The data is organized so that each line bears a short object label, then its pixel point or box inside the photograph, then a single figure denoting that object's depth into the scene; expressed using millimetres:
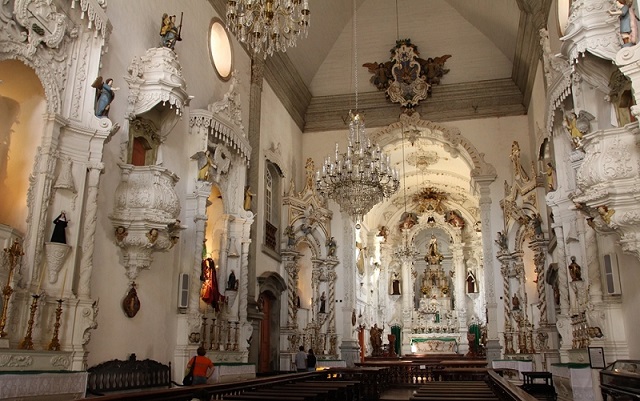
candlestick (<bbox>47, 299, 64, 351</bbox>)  6930
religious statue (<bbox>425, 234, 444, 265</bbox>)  29797
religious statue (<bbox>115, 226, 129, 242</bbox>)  8547
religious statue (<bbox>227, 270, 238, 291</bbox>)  11836
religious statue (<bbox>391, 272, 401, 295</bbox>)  29625
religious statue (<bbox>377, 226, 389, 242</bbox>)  27344
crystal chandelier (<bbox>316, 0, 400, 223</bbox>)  11250
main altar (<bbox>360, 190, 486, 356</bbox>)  28453
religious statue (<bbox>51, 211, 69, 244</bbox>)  7160
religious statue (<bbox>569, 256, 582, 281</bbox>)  9242
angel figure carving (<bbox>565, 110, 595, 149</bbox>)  7703
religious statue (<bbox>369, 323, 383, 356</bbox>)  23734
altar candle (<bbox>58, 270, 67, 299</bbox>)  7184
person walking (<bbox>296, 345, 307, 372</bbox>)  14164
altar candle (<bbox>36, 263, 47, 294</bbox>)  6962
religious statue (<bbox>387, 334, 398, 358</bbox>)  22844
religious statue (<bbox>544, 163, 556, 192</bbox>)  11484
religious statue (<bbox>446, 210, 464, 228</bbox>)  29625
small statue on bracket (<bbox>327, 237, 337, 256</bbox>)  17719
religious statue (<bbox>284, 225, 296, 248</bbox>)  16938
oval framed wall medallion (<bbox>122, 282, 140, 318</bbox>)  8680
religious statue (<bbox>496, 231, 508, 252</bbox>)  16500
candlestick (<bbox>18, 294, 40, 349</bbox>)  6535
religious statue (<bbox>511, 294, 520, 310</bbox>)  16188
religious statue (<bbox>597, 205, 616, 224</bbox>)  6699
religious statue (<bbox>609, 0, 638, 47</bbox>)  6082
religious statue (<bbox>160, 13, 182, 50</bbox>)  9812
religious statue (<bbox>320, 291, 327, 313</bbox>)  17475
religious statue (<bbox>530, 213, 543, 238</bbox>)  14617
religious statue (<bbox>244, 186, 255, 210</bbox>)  13125
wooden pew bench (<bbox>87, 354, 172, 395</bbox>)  7797
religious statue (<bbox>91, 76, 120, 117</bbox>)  7924
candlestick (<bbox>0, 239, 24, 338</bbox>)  6262
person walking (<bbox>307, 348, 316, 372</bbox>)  14148
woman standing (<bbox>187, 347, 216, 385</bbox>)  8070
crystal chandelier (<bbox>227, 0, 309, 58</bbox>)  7680
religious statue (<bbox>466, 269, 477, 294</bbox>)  29125
